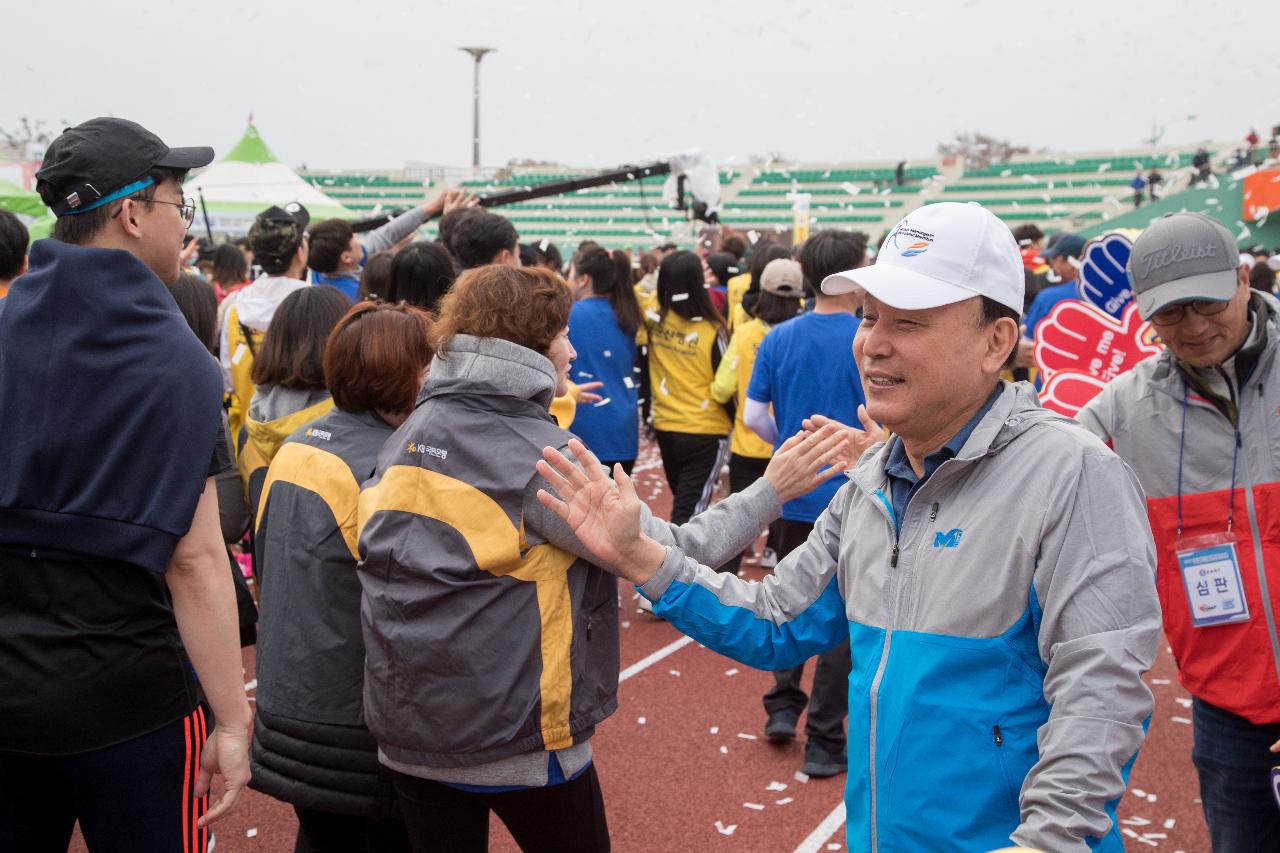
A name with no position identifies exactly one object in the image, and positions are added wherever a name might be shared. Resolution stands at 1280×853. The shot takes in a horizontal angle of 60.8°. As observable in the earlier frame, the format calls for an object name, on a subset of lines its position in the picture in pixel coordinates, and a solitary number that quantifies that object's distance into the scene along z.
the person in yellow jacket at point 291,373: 3.50
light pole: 20.33
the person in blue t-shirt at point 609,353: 6.06
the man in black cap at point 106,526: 2.08
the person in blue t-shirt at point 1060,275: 7.10
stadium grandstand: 36.56
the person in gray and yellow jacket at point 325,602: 2.66
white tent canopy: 16.67
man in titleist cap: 2.61
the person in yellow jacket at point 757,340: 5.92
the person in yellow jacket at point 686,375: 6.41
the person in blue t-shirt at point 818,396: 4.52
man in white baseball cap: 1.58
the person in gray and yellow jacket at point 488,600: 2.35
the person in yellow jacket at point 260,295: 5.09
